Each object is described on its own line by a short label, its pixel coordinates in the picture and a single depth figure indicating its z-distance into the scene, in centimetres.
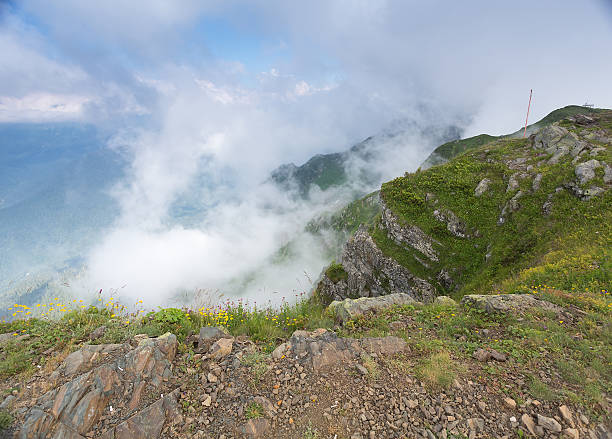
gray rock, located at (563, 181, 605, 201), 1822
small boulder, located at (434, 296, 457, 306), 1017
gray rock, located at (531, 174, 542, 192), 2170
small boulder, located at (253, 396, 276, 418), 488
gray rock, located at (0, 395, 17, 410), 446
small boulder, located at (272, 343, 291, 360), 635
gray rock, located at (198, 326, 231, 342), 689
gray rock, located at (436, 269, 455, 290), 2142
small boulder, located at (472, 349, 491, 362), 631
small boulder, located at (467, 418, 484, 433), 450
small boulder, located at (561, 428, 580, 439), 425
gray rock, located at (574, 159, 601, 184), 1934
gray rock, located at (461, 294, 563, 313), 875
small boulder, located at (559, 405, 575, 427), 449
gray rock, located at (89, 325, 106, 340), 639
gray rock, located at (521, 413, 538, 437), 441
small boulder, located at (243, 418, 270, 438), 460
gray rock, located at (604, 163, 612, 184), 1867
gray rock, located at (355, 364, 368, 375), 574
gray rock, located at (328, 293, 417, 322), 910
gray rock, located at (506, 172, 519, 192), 2311
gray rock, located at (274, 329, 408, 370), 621
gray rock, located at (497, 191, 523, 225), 2153
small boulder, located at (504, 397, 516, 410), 485
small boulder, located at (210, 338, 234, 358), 627
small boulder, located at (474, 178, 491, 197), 2442
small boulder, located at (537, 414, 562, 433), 436
